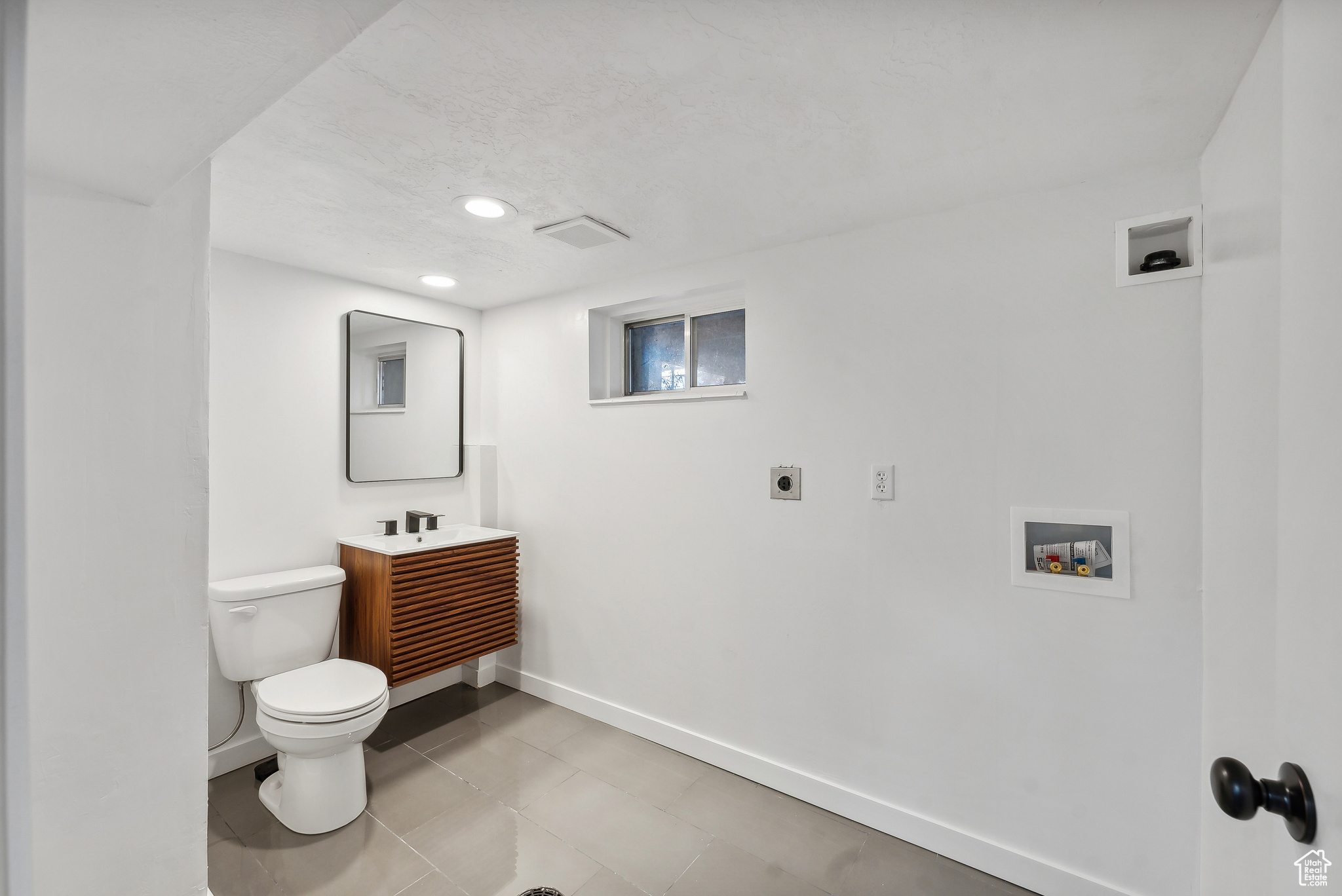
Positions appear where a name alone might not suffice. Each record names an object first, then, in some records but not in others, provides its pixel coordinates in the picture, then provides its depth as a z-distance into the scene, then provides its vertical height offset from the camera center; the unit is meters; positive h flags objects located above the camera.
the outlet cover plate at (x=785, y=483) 2.22 -0.15
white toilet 1.95 -0.90
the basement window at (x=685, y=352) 2.56 +0.44
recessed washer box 1.65 -0.29
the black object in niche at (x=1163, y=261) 1.57 +0.51
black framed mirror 2.79 +0.23
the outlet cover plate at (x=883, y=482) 2.01 -0.13
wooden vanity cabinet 2.49 -0.76
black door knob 0.61 -0.39
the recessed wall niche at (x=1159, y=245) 1.54 +0.57
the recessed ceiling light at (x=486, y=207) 1.85 +0.79
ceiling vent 2.04 +0.78
